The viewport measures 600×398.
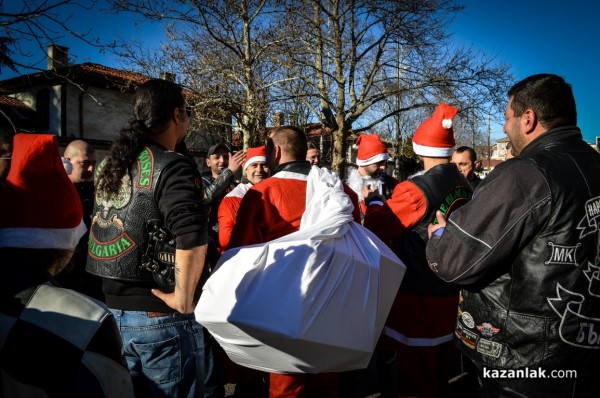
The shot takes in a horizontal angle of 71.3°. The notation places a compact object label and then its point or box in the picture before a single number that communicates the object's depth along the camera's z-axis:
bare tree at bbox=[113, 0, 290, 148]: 12.80
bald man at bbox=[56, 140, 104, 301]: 3.48
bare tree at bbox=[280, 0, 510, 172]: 14.62
